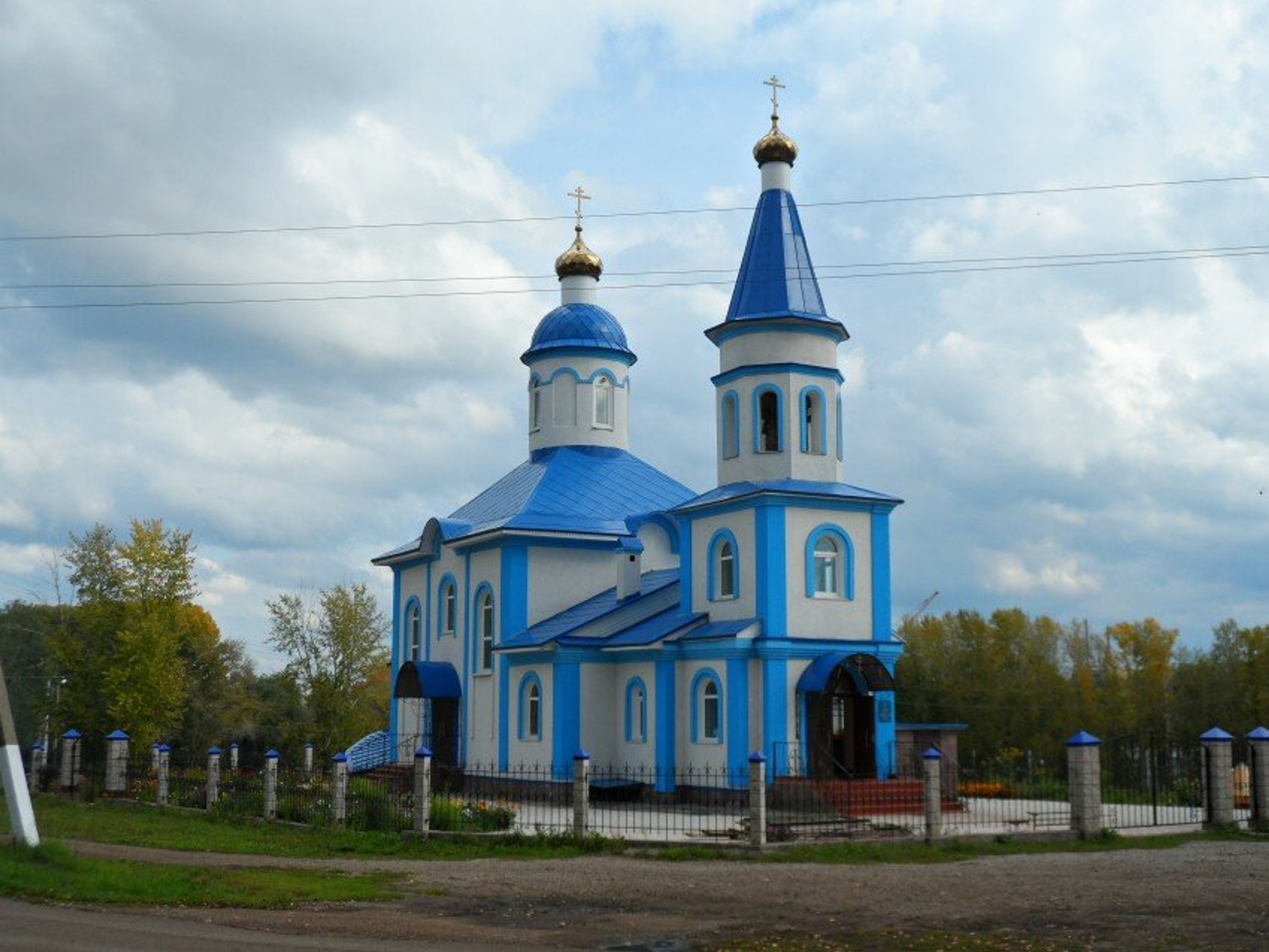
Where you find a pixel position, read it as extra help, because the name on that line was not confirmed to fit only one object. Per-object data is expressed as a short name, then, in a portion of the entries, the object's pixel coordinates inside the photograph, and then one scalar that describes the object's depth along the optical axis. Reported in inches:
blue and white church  891.4
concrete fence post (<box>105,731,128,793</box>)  964.6
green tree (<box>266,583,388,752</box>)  1439.5
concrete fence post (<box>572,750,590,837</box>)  668.1
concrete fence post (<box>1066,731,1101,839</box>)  702.5
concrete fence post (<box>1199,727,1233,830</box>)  764.0
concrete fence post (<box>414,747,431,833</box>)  697.0
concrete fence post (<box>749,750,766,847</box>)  643.5
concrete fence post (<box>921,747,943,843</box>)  673.0
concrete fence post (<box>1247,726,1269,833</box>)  770.2
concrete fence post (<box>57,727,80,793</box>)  1037.8
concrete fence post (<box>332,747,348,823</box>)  737.0
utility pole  542.9
